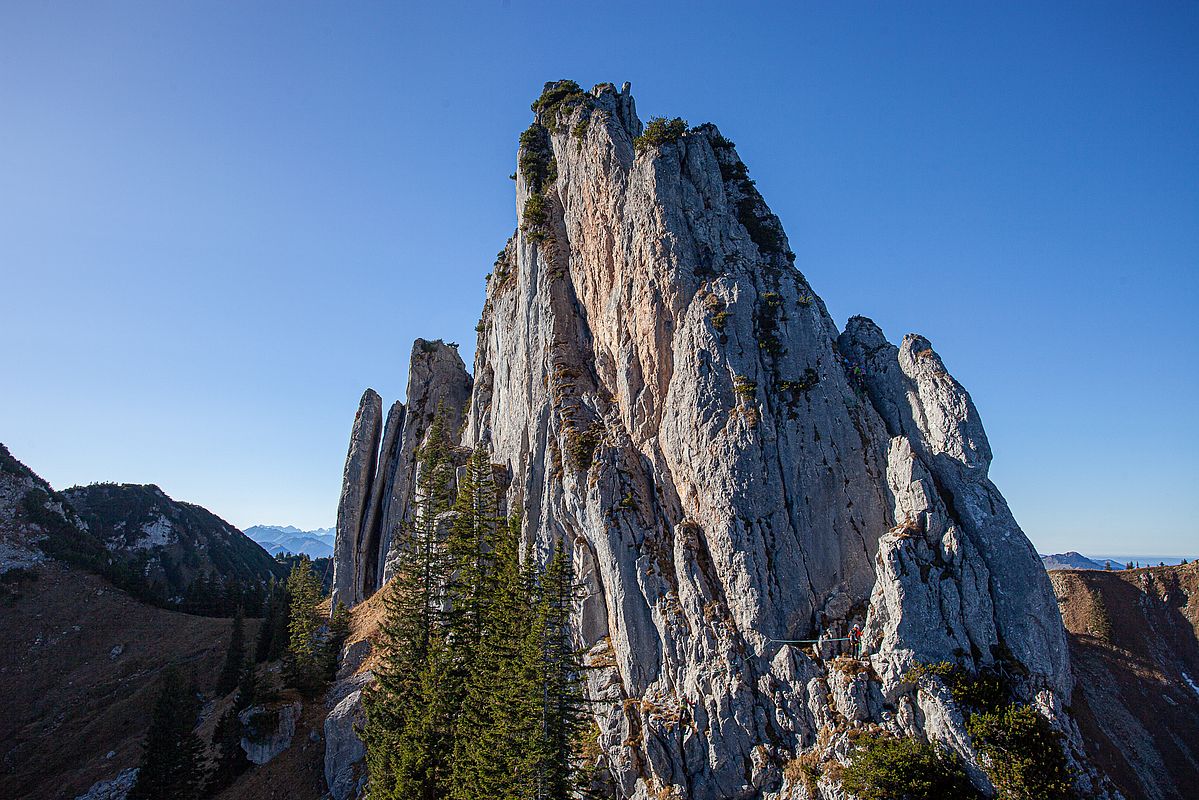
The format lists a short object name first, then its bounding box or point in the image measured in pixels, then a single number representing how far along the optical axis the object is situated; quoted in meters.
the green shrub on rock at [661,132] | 50.06
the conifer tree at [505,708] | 31.66
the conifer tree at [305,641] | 56.88
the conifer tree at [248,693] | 54.24
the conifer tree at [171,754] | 47.64
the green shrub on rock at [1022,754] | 26.91
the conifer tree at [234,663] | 66.31
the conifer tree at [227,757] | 50.88
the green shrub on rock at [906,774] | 28.03
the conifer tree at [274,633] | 68.62
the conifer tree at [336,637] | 58.58
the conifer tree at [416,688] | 35.41
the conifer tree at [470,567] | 40.00
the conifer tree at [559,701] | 32.41
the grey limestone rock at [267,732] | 51.06
